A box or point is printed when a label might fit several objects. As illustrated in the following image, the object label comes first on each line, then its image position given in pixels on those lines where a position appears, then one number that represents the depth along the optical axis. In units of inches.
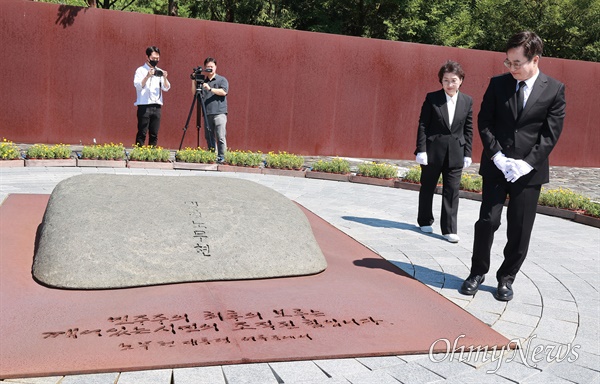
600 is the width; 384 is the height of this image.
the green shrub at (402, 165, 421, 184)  451.8
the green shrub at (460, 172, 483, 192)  432.8
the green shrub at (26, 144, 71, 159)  437.1
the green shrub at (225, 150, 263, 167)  471.5
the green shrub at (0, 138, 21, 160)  425.1
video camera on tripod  478.3
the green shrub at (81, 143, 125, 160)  446.0
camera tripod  476.7
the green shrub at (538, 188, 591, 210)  389.7
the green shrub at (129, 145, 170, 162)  454.0
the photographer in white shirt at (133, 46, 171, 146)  468.8
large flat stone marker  203.6
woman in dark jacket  307.4
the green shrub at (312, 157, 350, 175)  470.9
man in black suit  213.9
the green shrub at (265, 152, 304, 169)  475.5
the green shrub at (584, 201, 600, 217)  372.2
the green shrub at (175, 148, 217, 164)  465.7
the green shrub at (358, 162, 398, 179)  465.7
